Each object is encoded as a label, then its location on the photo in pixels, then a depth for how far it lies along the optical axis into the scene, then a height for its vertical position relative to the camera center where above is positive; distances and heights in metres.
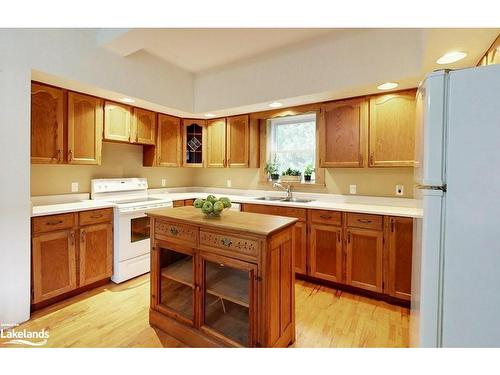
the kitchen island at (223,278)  1.47 -0.67
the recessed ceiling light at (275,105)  3.05 +0.99
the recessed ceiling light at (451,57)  1.82 +0.99
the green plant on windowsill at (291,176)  3.41 +0.09
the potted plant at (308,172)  3.38 +0.13
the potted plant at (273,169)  3.69 +0.19
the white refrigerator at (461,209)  0.89 -0.10
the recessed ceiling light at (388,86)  2.35 +0.97
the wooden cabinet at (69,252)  2.19 -0.71
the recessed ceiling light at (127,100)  2.92 +0.98
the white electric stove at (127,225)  2.76 -0.52
